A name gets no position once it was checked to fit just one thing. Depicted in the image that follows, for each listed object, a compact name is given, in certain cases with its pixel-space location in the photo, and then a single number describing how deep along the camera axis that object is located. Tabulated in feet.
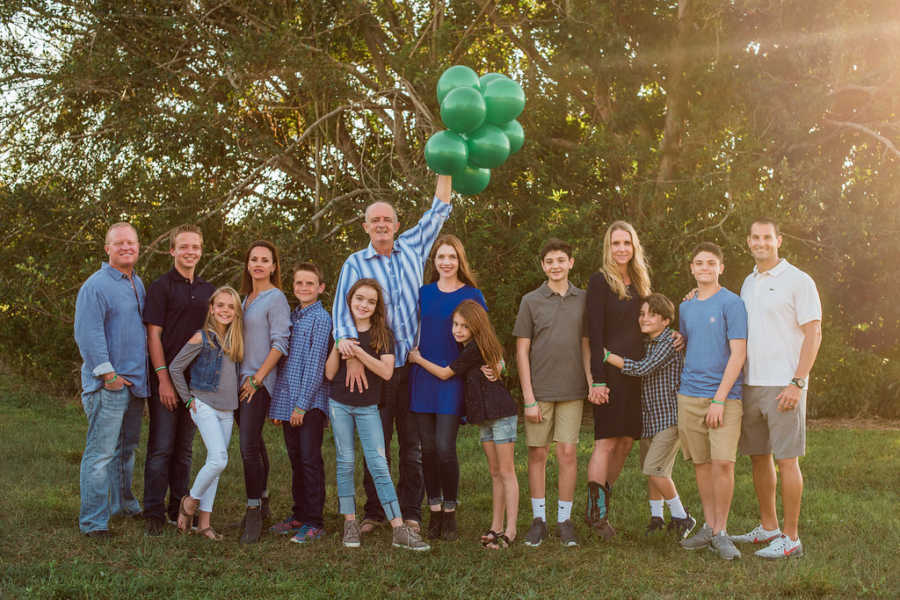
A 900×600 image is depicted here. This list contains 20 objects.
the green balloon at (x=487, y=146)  17.67
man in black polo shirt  17.03
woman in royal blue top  16.21
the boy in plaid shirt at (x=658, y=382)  16.21
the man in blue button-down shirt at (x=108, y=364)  16.37
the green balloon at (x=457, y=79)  17.88
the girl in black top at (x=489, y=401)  15.93
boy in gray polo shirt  16.31
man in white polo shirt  15.25
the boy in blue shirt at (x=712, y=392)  15.56
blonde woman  16.29
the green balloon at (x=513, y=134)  18.71
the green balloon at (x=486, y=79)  18.16
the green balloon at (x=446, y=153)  17.30
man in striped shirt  16.71
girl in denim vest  16.39
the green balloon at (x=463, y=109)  17.06
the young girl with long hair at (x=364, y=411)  16.02
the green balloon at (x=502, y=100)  17.75
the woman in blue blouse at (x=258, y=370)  16.72
